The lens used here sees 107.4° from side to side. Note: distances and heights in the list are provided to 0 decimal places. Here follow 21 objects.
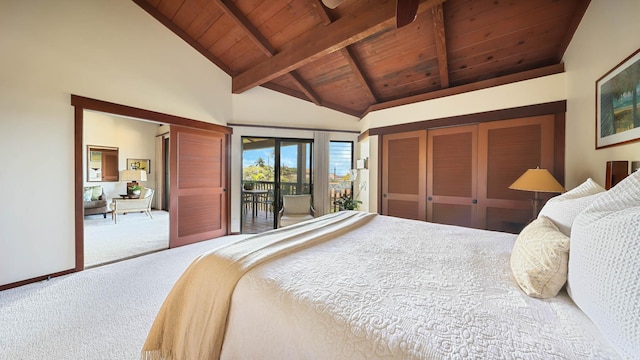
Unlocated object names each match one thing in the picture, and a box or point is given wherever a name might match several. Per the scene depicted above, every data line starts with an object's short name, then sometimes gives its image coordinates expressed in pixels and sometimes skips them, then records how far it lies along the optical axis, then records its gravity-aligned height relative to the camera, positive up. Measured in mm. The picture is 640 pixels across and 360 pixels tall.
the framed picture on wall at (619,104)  1606 +571
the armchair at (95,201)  5574 -604
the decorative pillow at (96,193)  5786 -425
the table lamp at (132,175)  6309 +30
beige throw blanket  1039 -601
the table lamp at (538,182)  2342 -36
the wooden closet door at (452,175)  3424 +47
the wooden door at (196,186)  3678 -152
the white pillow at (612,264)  571 -242
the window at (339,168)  5070 +205
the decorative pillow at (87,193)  5652 -419
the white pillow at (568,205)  1156 -144
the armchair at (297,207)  4427 -594
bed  632 -447
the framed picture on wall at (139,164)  6824 +353
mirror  6168 +348
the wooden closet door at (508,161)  2955 +226
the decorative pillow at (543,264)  878 -340
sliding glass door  4688 +80
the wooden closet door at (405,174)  3838 +65
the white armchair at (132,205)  5348 -671
